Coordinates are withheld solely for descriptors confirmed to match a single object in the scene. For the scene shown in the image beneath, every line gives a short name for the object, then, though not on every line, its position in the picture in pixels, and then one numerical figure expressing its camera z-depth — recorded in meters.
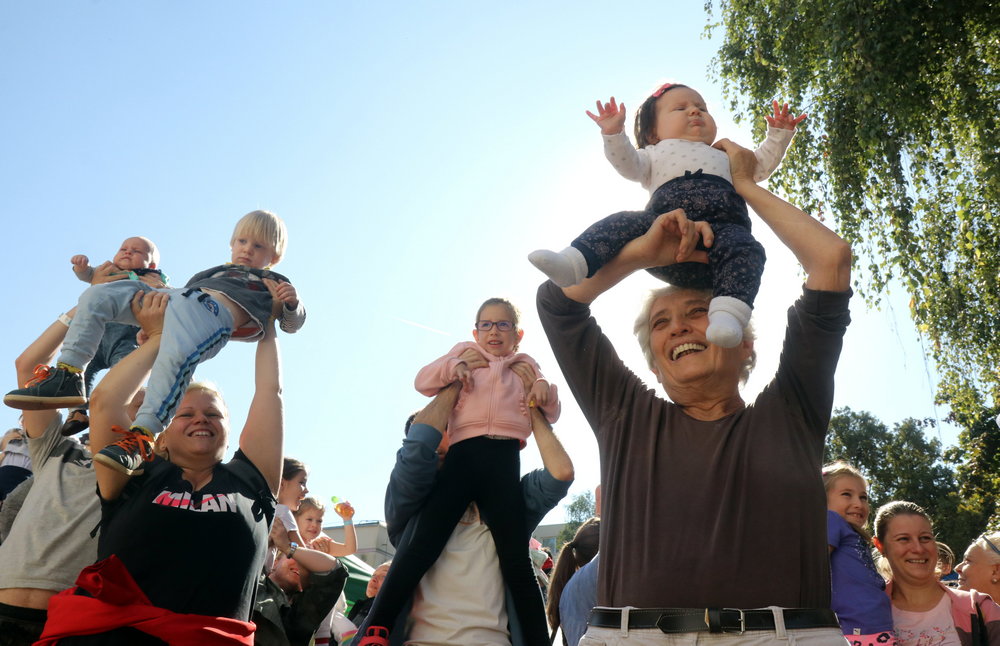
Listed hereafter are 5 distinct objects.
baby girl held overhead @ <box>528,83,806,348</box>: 2.56
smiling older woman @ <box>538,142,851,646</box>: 2.02
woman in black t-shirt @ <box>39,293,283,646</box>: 2.73
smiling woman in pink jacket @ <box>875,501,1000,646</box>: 4.18
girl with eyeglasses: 3.46
